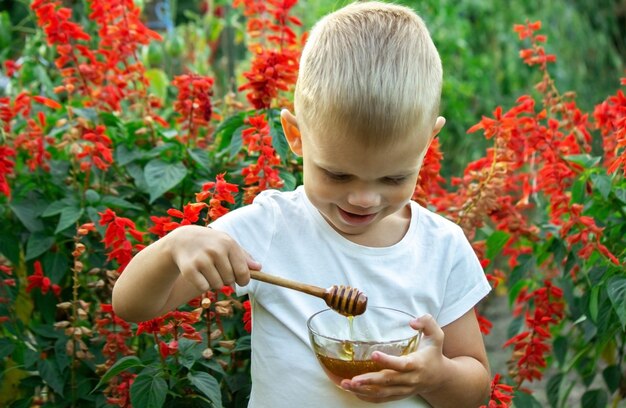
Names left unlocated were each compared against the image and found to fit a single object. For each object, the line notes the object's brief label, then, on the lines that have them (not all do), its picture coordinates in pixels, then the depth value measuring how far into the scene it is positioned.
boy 1.51
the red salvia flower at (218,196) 1.87
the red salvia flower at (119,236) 1.90
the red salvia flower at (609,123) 2.47
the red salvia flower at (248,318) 1.92
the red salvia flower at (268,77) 2.18
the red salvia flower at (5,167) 2.15
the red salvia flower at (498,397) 1.75
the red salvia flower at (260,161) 2.05
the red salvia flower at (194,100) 2.32
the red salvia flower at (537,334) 2.27
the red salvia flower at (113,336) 2.00
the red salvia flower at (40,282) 2.15
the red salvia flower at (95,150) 2.19
